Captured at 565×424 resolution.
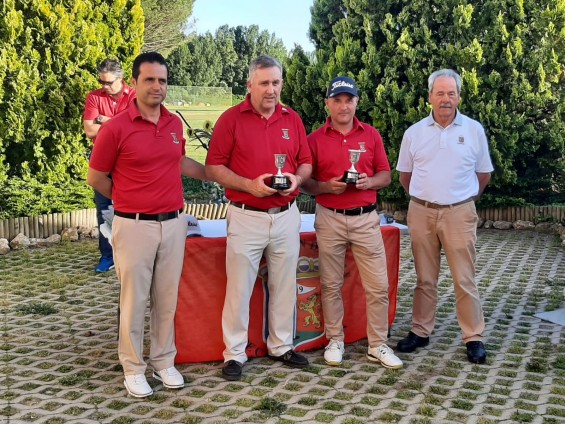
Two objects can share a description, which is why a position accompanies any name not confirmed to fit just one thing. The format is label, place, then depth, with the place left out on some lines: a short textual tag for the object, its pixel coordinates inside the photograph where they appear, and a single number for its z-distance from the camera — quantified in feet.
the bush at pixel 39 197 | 29.17
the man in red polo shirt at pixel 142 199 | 12.78
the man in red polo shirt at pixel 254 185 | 13.91
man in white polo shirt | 14.98
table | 14.85
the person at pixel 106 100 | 21.31
